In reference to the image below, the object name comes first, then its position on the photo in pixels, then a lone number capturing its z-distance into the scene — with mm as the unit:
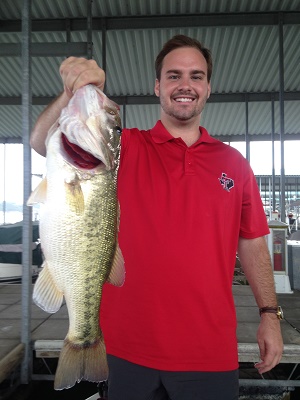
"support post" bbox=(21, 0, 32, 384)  3510
